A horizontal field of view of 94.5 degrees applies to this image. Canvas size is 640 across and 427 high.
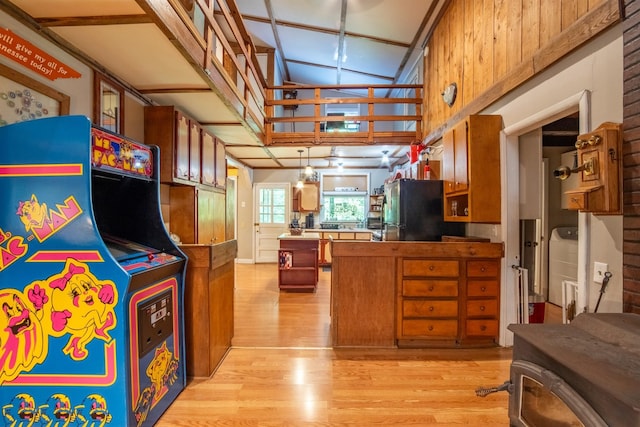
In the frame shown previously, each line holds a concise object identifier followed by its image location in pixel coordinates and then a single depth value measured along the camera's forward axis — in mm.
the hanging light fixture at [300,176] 6469
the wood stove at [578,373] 800
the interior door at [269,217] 7340
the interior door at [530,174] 2635
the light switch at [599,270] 1599
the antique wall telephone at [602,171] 1419
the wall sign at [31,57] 1554
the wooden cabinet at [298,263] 4809
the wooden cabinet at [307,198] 7391
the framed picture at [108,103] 2219
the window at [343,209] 7695
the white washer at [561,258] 3887
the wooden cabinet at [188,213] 3205
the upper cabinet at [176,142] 2801
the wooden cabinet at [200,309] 2219
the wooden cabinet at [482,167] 2662
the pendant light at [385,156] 5823
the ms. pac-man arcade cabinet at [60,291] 1457
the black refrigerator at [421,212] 3330
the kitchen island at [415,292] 2742
